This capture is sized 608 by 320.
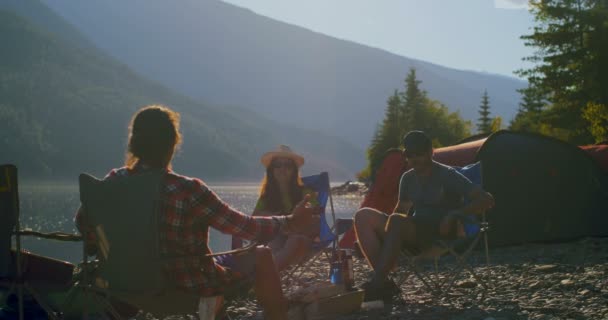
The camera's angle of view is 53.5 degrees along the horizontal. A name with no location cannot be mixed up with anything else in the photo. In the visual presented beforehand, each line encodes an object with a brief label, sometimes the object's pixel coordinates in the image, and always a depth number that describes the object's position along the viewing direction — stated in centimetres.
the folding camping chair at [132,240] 277
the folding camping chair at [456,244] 469
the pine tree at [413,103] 4816
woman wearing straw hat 565
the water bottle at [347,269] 468
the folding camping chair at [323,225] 553
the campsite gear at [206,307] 296
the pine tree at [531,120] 2920
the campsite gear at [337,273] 467
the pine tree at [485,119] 5072
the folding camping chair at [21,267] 327
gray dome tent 820
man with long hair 283
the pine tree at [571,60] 2581
